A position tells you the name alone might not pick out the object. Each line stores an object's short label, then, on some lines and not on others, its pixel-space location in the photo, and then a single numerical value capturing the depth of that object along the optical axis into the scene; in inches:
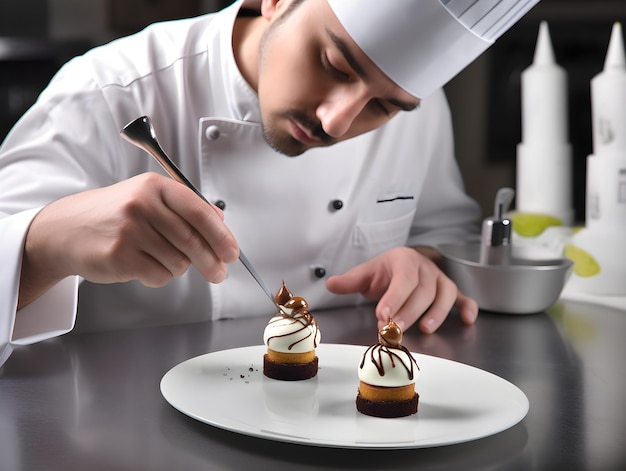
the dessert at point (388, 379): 37.3
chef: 44.1
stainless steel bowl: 56.5
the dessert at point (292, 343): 42.1
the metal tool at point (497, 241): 58.8
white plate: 34.2
